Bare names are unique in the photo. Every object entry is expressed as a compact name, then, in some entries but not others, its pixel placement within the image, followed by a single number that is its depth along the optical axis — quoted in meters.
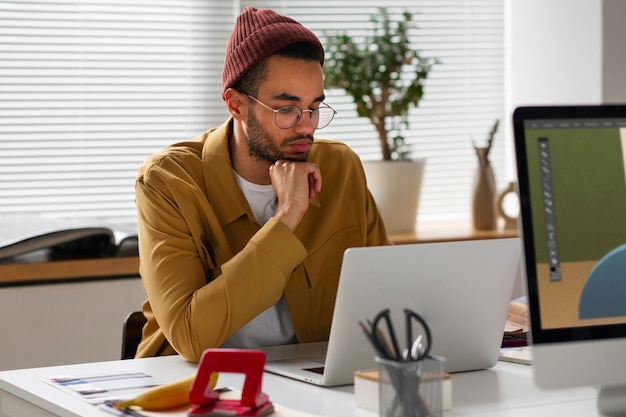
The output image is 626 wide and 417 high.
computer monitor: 2.61
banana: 2.69
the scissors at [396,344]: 2.56
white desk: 2.73
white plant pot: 4.80
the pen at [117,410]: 2.68
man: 3.17
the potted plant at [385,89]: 4.76
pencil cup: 2.55
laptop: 2.79
